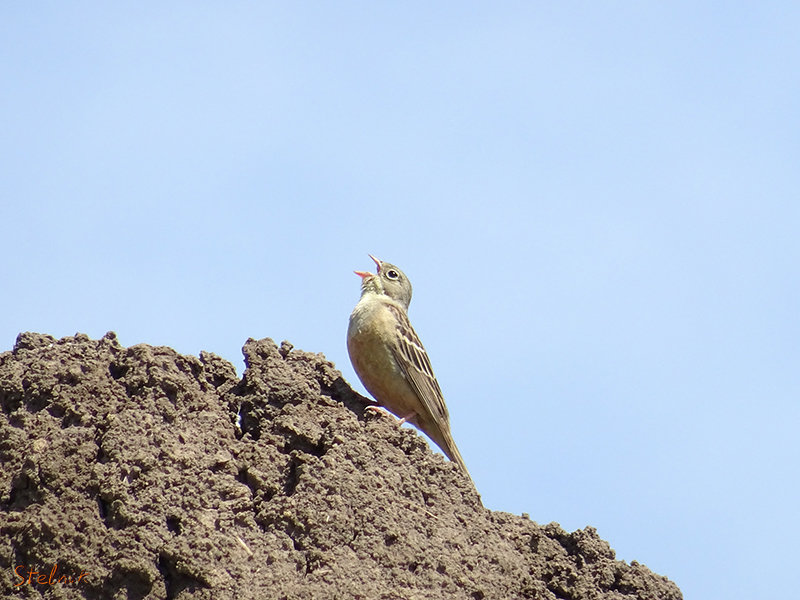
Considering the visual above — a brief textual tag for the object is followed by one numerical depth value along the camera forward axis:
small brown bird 16.94
